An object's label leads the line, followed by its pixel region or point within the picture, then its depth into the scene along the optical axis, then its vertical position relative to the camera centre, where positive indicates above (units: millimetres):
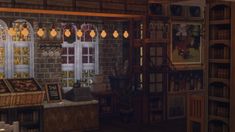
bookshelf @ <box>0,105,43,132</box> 8391 -1287
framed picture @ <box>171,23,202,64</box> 11562 +616
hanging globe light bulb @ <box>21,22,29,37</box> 9062 +788
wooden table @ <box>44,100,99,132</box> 8947 -1383
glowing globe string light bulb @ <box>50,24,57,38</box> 9445 +790
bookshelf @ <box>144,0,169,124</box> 10727 +56
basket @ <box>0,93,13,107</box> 8235 -845
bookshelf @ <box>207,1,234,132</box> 7059 -109
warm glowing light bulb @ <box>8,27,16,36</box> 9156 +801
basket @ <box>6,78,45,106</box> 8422 -760
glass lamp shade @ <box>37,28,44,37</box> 9312 +804
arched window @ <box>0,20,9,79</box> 10094 +405
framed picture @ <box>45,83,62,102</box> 9258 -777
